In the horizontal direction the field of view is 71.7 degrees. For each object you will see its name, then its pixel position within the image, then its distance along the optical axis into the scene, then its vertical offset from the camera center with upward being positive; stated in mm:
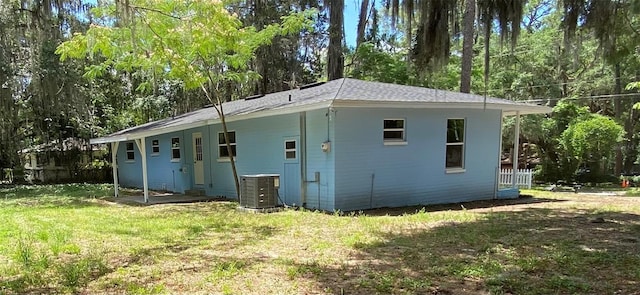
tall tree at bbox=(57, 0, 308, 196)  9195 +1797
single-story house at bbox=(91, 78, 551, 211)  8938 -463
